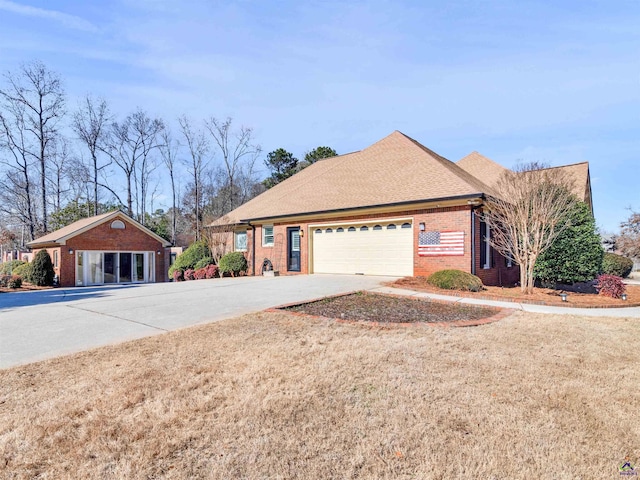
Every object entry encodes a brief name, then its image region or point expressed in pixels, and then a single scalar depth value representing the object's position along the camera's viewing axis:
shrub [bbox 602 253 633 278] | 18.71
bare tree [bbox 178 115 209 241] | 35.25
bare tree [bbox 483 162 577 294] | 10.52
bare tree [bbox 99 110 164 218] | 34.09
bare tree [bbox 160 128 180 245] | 35.91
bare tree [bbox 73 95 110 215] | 32.09
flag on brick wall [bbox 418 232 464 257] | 12.31
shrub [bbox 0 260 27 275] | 24.31
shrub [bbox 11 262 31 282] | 19.81
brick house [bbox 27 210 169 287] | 21.12
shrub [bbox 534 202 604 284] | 12.34
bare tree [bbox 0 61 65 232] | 28.34
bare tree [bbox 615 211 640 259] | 24.12
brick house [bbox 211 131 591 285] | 12.62
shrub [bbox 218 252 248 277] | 19.00
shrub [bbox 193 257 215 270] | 20.45
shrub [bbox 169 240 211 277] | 21.00
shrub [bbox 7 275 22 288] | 17.70
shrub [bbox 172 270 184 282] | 21.14
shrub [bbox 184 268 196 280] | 20.10
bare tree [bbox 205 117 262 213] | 35.31
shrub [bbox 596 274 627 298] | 10.03
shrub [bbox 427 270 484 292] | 10.29
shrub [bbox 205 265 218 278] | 19.12
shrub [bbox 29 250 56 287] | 19.47
